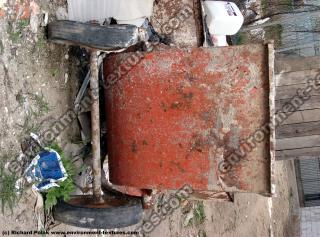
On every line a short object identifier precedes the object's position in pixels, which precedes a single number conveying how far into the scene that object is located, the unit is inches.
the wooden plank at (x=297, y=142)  173.3
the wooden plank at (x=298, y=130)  170.9
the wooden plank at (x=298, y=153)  175.3
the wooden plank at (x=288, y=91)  163.6
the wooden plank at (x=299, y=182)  299.3
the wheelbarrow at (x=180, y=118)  94.4
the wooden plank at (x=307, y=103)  165.2
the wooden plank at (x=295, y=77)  161.1
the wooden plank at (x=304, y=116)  168.2
